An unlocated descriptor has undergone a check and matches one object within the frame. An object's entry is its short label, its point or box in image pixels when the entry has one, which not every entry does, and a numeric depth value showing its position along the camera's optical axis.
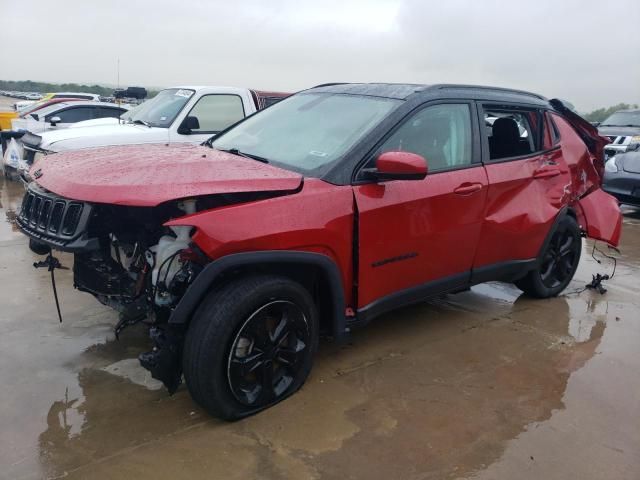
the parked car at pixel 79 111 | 11.72
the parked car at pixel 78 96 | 19.91
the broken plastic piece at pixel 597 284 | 5.26
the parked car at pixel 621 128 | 12.55
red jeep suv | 2.71
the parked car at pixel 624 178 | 8.67
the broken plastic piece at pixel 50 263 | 3.13
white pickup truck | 6.75
